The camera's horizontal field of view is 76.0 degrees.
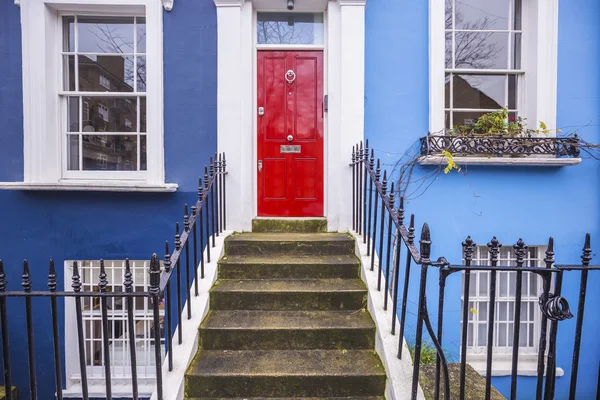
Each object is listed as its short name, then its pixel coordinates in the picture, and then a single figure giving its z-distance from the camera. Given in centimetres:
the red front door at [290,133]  494
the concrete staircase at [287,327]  278
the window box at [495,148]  449
